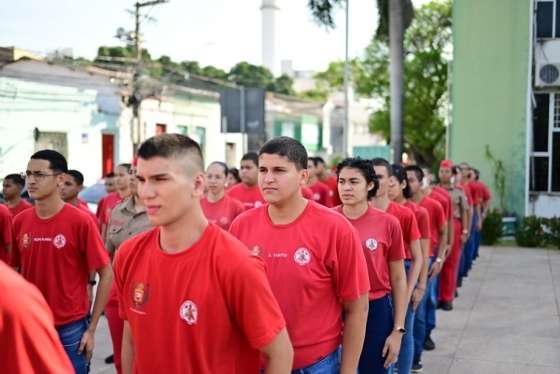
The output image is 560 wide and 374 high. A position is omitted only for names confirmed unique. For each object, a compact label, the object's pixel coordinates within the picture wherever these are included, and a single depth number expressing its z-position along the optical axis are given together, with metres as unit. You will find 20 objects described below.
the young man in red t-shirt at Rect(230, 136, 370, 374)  3.05
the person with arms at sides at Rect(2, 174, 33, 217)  6.96
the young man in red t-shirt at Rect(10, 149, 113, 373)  4.10
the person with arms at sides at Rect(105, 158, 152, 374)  4.79
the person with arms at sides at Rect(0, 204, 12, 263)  4.44
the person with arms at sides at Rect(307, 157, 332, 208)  10.17
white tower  87.77
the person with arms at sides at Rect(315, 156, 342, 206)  10.59
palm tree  17.69
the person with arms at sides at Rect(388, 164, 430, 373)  4.89
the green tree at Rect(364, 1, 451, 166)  38.50
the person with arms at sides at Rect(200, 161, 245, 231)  6.38
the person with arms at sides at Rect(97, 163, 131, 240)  7.07
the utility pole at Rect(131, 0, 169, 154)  27.65
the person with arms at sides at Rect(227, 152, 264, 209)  7.93
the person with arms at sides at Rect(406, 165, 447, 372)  6.67
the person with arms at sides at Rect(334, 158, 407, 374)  4.13
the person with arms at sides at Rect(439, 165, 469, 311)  8.75
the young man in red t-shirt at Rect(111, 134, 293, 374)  2.18
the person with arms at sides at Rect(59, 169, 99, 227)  6.81
